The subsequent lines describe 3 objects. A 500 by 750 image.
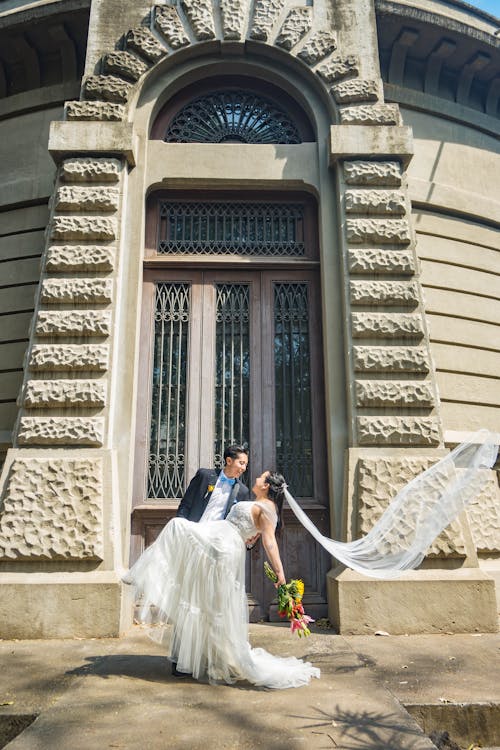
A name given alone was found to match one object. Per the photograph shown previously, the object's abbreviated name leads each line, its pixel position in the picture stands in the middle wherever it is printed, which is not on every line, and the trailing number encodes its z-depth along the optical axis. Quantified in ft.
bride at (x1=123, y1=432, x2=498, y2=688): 13.67
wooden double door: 22.50
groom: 16.49
